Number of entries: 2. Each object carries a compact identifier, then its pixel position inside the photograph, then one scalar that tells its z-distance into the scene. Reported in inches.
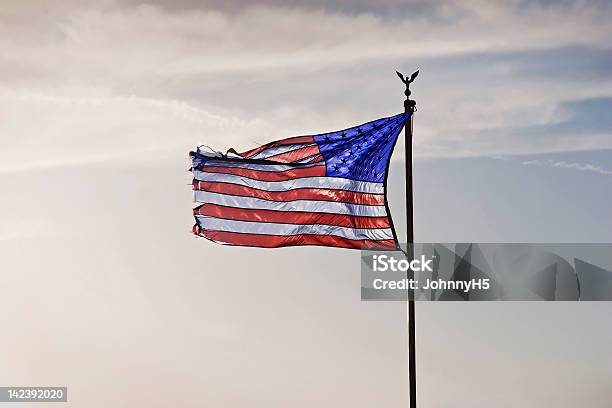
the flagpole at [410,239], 675.4
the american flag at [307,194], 704.4
